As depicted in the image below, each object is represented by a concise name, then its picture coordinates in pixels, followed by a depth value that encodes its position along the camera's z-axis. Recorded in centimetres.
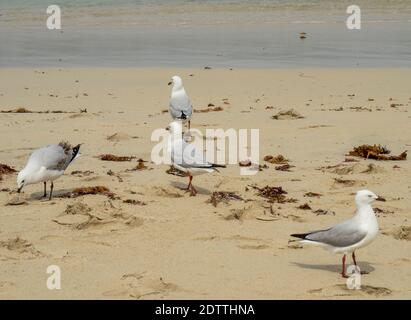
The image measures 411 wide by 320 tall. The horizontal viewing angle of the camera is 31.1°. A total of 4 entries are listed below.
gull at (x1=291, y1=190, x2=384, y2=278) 585
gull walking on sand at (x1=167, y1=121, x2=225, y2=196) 835
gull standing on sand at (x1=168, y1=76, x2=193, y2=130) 1195
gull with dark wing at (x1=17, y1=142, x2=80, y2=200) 788
